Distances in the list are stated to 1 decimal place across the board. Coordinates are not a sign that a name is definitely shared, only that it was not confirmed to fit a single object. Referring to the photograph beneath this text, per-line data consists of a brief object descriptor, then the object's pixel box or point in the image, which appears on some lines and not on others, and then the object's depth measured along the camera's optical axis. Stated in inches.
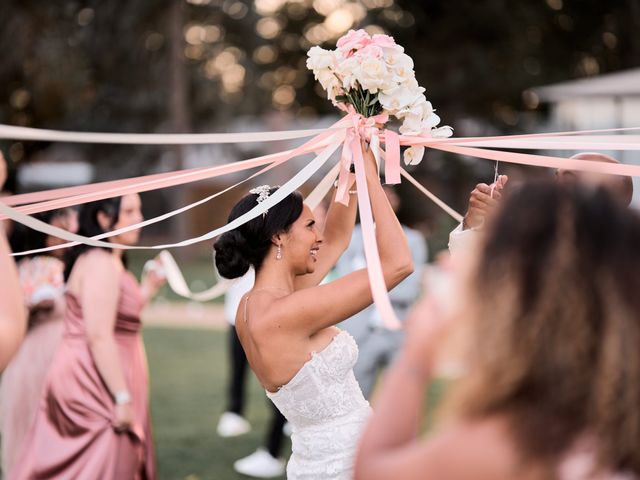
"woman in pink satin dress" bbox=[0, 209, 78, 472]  224.8
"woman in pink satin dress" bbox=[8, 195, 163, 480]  177.2
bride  121.0
